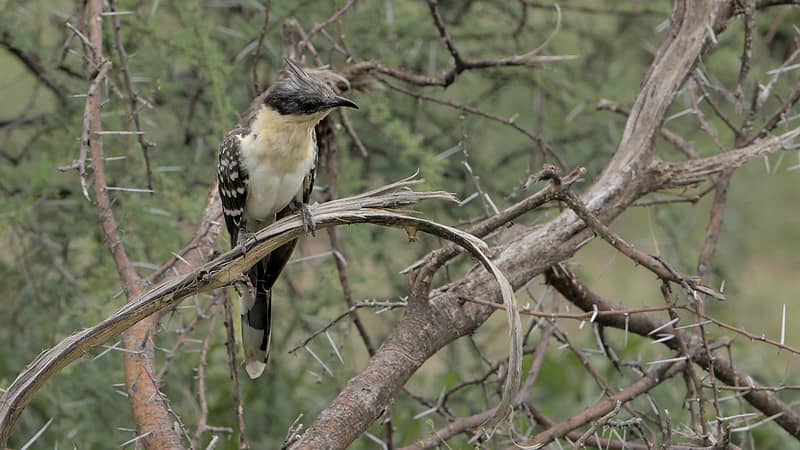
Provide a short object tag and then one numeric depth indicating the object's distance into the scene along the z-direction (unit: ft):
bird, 19.65
